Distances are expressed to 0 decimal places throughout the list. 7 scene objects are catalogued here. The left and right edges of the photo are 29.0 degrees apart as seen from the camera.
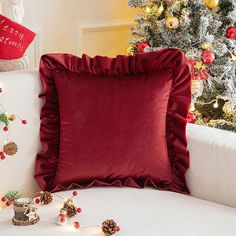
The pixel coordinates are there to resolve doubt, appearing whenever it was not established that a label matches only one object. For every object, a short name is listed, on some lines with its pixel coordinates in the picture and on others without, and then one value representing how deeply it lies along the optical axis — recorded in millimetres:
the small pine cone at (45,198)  1486
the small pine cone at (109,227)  1263
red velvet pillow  1574
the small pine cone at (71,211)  1378
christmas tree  2076
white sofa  1307
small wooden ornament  1332
